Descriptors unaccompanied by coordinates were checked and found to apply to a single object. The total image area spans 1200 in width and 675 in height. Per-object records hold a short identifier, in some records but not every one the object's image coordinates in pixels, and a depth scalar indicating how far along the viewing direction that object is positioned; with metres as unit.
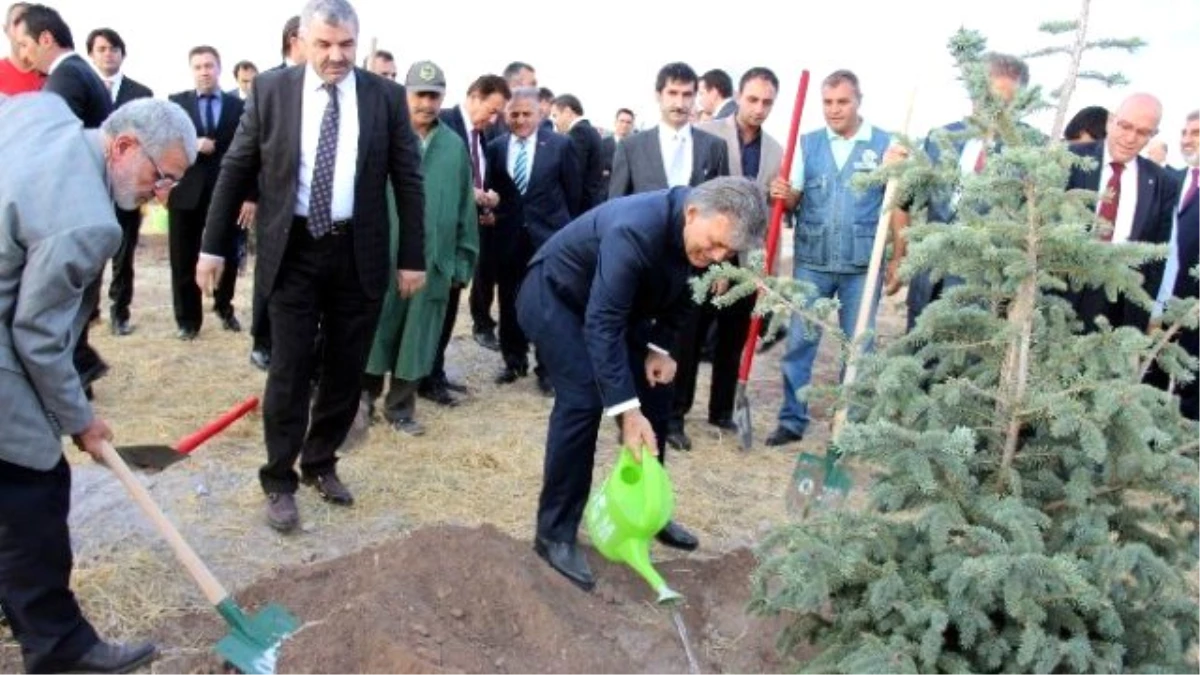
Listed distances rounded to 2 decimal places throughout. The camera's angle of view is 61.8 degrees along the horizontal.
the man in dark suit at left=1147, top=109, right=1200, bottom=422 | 5.74
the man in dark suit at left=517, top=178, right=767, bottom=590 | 3.43
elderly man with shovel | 2.48
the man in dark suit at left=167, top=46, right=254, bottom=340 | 6.96
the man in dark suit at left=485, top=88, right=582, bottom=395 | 6.63
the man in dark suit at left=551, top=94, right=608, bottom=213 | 7.25
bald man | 5.27
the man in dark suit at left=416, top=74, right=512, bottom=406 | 6.36
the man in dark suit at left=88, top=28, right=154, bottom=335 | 6.64
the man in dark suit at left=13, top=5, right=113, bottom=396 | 5.20
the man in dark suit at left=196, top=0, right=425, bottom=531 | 3.93
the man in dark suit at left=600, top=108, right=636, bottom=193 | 12.98
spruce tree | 2.62
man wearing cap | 5.52
